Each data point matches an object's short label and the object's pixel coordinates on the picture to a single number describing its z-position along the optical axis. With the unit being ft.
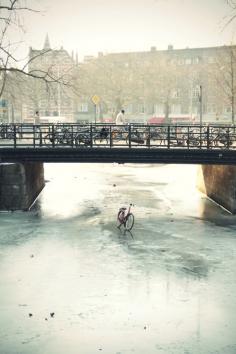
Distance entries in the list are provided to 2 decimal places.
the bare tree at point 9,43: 76.14
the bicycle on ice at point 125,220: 70.36
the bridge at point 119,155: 81.46
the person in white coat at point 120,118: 99.86
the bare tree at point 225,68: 177.19
